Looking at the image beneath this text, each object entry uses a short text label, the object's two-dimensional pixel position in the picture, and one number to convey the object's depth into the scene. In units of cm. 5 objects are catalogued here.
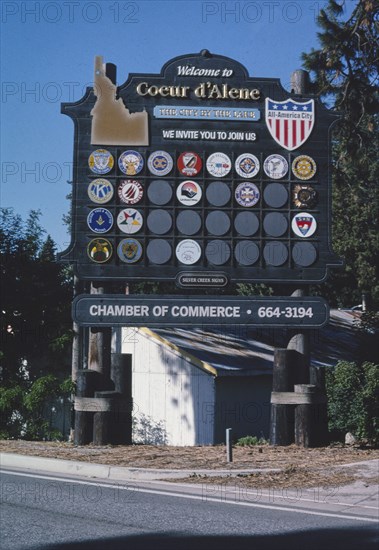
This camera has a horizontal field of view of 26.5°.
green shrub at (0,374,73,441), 1912
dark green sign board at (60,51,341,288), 1425
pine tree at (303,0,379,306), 2011
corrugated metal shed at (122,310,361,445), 2219
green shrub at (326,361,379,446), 1367
